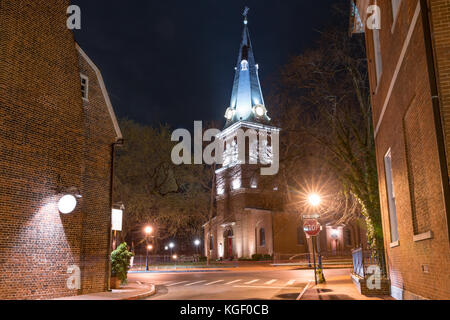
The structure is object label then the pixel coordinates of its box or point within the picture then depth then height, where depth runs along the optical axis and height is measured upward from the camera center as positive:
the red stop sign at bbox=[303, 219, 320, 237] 18.72 +0.64
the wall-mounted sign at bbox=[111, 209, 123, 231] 17.88 +1.12
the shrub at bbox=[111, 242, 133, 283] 17.25 -0.73
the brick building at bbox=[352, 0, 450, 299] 7.14 +2.18
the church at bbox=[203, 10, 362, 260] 50.28 +3.30
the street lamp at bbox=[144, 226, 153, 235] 34.53 +1.26
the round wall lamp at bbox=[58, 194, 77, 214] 13.70 +1.40
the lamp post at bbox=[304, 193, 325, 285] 18.76 +1.83
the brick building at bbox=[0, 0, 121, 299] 12.17 +2.90
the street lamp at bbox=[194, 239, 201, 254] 66.56 -0.11
